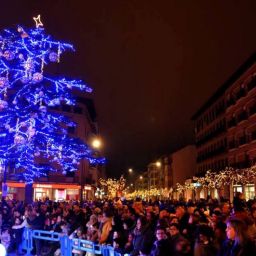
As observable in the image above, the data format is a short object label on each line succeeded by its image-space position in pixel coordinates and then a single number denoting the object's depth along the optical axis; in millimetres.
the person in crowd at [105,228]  8245
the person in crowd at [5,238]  10035
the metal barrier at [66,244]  7849
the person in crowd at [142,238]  6761
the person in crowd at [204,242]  5247
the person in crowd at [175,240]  5414
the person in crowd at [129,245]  7194
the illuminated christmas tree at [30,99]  14576
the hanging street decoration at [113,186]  64681
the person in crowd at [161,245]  5510
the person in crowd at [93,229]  8670
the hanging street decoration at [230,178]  30388
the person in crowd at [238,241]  4017
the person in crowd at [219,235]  5420
